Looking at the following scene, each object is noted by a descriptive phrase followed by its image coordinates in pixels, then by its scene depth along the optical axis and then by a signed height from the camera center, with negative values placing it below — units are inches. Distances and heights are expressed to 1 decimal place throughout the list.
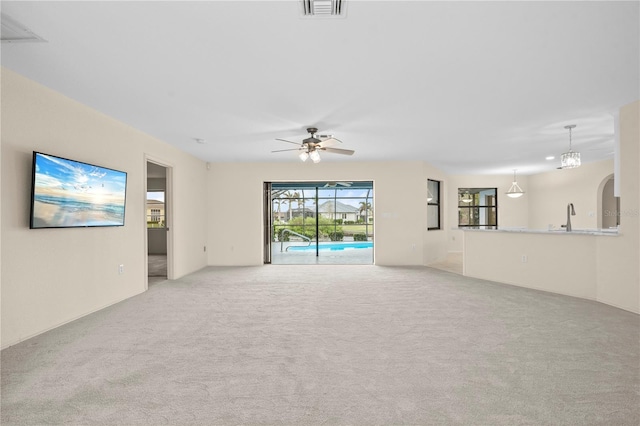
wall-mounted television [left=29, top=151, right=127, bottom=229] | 120.5 +10.7
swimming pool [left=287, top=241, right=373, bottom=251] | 475.2 -41.2
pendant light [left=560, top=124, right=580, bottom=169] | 181.0 +35.1
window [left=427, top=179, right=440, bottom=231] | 335.6 +16.6
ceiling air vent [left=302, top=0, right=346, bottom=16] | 77.3 +52.4
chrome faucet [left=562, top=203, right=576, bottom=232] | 193.7 +0.4
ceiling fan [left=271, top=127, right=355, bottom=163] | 179.3 +41.9
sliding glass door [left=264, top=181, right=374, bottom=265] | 430.6 -1.1
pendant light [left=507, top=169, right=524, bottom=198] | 358.5 +36.2
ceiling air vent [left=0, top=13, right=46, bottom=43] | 84.3 +51.8
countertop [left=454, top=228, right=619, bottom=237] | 168.7 -6.8
